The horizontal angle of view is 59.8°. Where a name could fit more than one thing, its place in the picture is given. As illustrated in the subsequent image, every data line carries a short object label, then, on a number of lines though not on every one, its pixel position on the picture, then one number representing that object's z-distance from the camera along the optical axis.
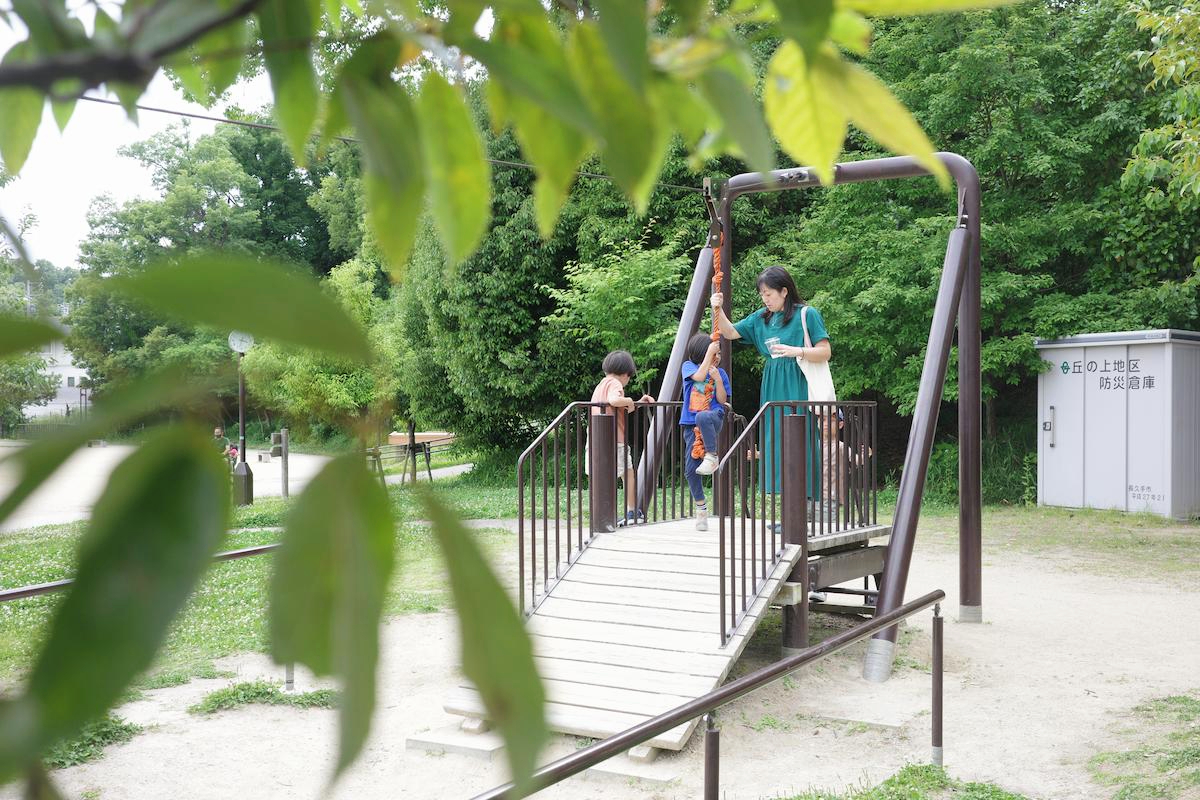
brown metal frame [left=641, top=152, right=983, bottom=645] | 6.56
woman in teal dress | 6.52
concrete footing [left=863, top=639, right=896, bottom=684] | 6.16
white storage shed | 14.11
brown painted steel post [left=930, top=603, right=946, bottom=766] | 4.67
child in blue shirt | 7.27
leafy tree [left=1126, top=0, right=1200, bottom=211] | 8.95
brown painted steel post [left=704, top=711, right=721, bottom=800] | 2.63
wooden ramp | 5.06
